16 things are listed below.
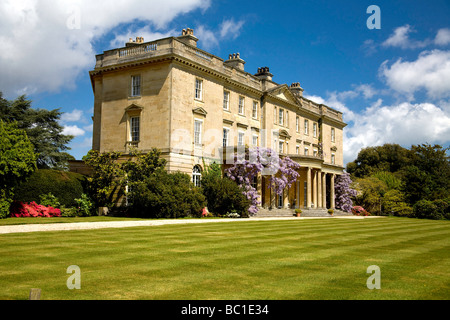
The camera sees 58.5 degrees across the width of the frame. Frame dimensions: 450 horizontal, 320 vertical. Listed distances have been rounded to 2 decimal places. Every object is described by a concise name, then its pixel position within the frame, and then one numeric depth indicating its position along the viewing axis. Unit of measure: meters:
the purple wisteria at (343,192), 45.53
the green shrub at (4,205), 21.39
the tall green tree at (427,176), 40.84
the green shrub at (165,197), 24.95
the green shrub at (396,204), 41.72
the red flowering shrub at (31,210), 22.86
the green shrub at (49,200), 24.69
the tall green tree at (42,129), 39.38
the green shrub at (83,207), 26.06
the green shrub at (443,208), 37.26
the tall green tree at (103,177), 28.17
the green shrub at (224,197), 28.61
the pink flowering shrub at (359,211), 43.69
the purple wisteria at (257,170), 31.06
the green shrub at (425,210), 37.48
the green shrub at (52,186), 24.19
